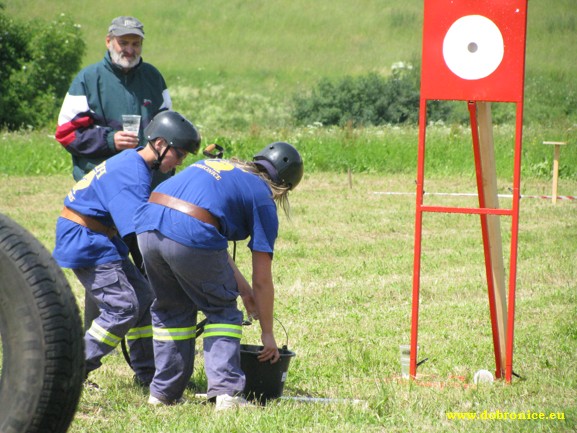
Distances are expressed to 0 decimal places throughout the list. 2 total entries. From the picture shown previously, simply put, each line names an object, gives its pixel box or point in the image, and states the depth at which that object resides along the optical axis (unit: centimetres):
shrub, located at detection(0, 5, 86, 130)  8281
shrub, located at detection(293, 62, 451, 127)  8306
